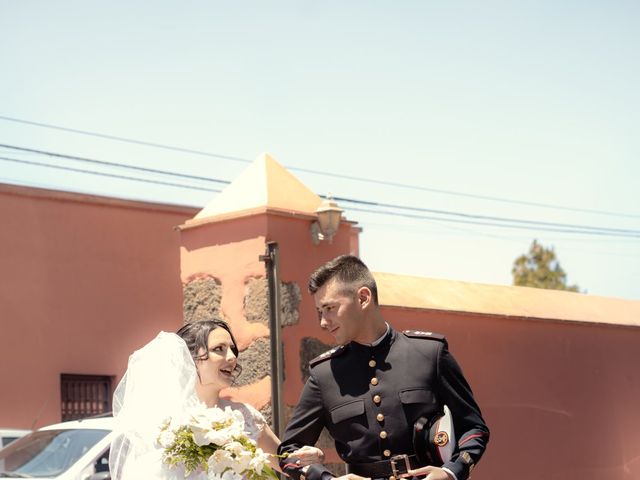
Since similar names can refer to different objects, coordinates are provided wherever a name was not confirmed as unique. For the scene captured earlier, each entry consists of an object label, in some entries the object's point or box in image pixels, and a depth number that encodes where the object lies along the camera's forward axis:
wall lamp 9.36
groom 4.75
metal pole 8.73
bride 5.04
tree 39.78
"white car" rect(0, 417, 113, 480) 9.02
